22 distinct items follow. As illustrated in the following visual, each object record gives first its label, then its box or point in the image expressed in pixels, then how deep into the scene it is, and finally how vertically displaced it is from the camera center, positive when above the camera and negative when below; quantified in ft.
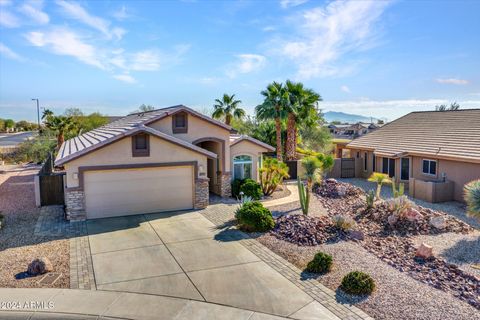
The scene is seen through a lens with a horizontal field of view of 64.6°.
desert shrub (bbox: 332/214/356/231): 47.34 -10.03
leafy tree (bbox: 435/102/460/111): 221.42 +20.43
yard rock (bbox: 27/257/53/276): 35.65 -11.38
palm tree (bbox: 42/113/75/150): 123.24 +6.93
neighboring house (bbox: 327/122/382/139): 237.33 +8.38
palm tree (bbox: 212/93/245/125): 125.49 +11.85
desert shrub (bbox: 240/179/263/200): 70.44 -8.60
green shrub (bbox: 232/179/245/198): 71.97 -8.22
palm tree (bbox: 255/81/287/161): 92.73 +9.62
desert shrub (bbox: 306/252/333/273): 35.81 -11.46
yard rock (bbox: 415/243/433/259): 38.99 -11.39
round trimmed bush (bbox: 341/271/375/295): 31.27 -11.74
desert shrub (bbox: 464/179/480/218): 43.15 -6.77
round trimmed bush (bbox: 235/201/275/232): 48.75 -9.68
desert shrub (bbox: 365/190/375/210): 56.85 -8.70
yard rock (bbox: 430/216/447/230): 49.73 -10.71
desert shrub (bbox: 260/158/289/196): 74.28 -6.63
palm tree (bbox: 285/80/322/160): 94.53 +8.93
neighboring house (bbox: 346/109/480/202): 69.36 -2.12
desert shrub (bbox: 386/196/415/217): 51.47 -8.80
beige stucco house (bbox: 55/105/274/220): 54.34 -3.41
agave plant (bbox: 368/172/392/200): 63.64 -6.06
